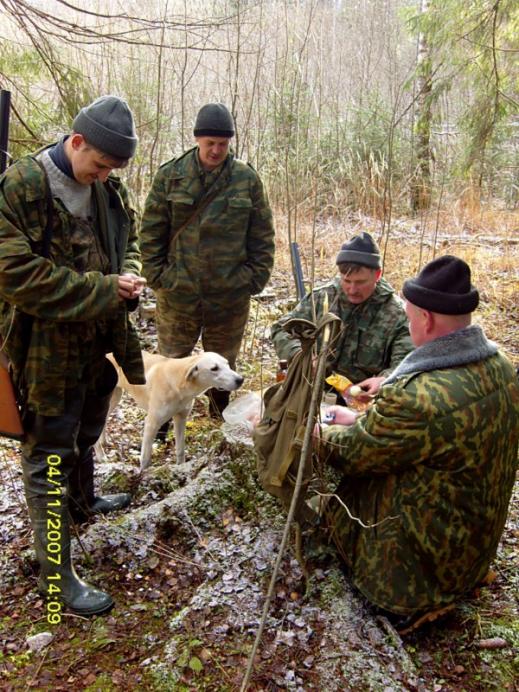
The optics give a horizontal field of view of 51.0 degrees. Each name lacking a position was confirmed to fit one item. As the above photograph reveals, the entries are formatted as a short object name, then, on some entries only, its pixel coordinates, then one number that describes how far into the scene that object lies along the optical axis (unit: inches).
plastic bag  146.4
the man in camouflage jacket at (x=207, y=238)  167.5
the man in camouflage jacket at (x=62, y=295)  92.2
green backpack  94.3
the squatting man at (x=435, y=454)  87.7
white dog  167.2
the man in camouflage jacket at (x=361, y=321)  143.1
